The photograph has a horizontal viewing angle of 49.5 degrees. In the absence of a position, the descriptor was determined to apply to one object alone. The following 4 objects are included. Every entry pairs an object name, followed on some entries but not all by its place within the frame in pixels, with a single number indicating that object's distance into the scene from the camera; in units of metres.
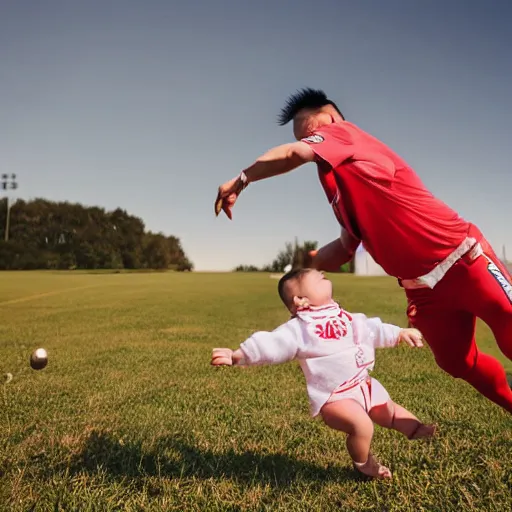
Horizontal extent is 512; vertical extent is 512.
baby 3.04
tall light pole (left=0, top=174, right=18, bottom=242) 45.28
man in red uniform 2.88
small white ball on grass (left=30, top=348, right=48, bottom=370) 5.67
